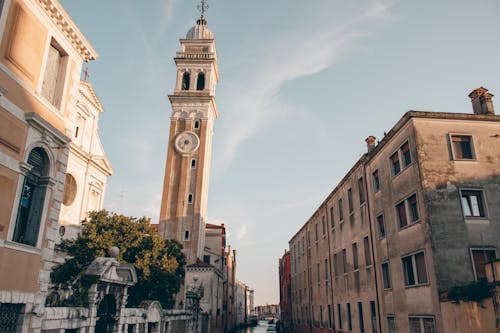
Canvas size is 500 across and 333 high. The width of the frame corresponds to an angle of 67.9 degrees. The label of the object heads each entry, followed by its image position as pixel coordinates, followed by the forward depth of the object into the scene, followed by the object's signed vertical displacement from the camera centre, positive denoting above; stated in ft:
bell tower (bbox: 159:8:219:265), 143.64 +57.51
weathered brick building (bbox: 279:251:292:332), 163.73 +0.37
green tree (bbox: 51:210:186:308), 76.43 +7.96
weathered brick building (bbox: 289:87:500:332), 45.32 +9.80
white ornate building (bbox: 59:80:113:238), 106.01 +36.58
